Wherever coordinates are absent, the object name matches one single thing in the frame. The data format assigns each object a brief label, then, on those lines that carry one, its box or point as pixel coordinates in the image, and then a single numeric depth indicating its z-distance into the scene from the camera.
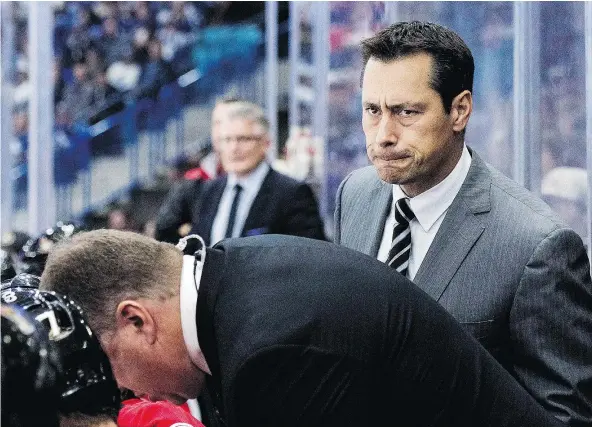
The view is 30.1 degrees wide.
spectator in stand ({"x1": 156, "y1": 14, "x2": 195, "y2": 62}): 16.94
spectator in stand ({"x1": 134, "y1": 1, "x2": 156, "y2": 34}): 16.55
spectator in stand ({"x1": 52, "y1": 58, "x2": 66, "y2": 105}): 14.34
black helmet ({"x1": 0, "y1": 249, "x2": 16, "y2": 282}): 3.33
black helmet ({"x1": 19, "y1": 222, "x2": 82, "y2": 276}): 3.49
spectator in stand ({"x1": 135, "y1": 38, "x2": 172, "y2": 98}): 15.76
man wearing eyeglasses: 5.41
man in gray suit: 2.33
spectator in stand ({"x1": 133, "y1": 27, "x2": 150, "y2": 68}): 16.19
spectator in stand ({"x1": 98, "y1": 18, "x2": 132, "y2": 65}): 15.99
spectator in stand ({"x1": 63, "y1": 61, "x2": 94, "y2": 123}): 14.59
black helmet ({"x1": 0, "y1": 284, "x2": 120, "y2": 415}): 1.86
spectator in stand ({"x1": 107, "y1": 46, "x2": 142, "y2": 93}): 15.70
